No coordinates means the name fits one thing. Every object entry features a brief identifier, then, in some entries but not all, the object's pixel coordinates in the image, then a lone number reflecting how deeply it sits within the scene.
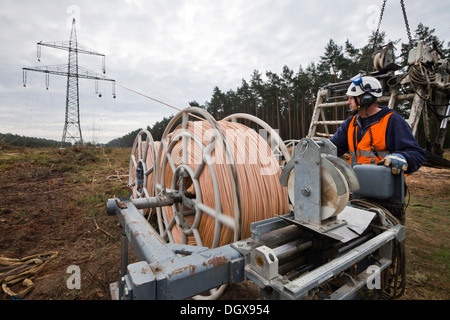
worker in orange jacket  2.41
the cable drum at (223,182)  2.17
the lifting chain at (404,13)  5.00
